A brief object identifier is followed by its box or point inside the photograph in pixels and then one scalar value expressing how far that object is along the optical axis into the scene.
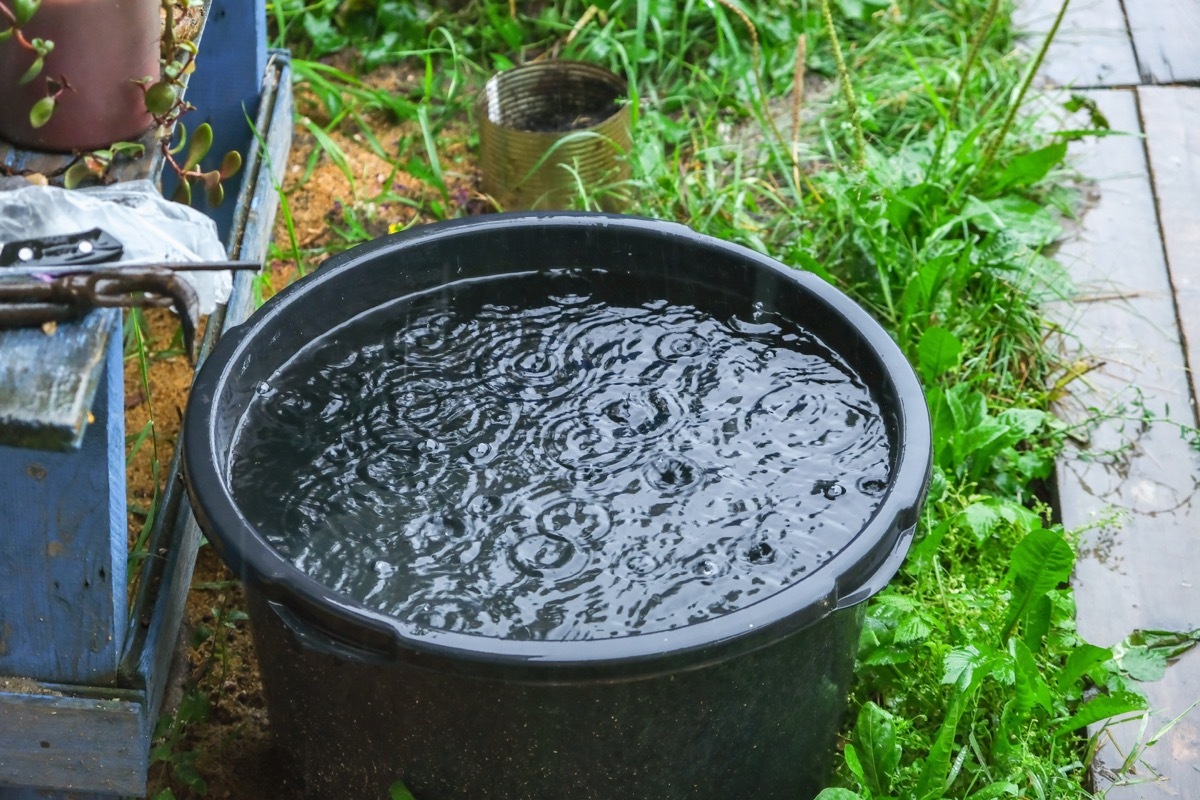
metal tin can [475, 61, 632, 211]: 3.08
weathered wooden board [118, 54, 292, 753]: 2.25
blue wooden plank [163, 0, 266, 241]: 2.78
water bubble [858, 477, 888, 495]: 2.27
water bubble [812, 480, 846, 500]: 2.27
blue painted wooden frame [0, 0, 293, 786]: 2.10
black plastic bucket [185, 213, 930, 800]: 2.07
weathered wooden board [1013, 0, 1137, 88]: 3.35
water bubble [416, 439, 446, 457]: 2.32
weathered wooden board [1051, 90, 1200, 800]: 2.49
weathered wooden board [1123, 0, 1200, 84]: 3.35
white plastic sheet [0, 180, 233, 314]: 2.17
